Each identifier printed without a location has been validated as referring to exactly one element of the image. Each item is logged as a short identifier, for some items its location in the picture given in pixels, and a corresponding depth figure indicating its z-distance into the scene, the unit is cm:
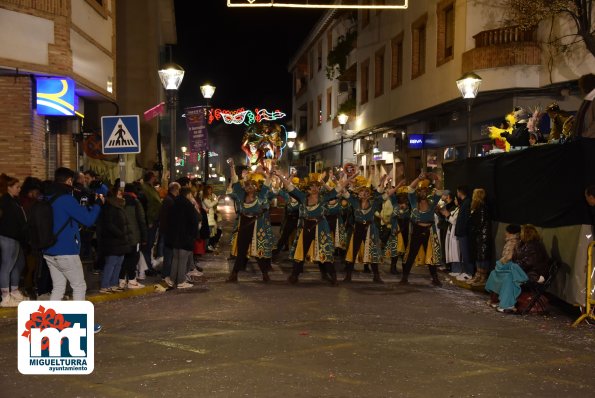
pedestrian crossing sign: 1325
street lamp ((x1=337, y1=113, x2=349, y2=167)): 3344
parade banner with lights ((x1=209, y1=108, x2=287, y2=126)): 3212
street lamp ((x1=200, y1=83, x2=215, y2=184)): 2309
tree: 1659
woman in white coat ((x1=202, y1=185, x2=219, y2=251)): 1767
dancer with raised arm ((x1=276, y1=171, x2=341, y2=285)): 1284
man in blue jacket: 838
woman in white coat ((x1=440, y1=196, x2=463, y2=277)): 1383
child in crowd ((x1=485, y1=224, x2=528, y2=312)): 1009
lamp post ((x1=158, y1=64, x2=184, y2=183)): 1573
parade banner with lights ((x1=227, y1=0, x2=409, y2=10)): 1257
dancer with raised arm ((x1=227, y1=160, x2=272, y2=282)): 1320
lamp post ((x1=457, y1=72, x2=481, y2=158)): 1709
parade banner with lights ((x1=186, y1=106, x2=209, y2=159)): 2027
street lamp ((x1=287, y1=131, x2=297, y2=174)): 5200
